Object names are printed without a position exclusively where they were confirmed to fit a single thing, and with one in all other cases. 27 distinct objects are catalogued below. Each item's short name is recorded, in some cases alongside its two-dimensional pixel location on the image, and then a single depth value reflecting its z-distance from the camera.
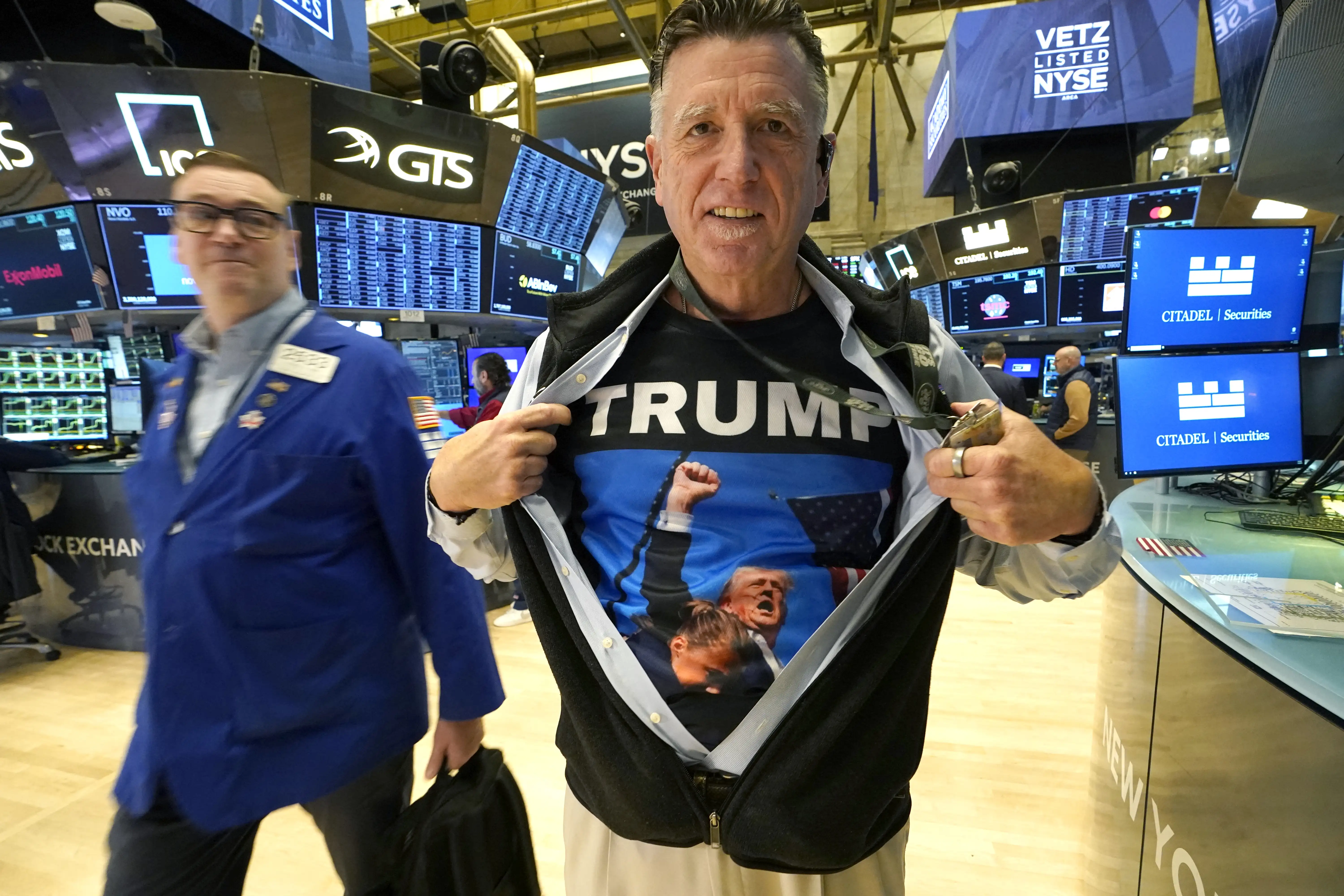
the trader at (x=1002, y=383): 5.51
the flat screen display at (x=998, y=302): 7.34
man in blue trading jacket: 1.20
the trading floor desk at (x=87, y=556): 3.97
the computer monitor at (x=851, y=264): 10.34
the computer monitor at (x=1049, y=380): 8.29
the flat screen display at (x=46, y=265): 4.09
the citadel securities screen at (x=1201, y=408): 2.23
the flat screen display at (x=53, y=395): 5.05
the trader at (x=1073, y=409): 5.70
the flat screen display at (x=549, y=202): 5.15
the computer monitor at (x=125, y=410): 5.19
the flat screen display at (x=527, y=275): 5.37
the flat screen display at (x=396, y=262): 4.48
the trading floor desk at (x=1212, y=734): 1.01
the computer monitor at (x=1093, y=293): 6.93
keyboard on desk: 1.92
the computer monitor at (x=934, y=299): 8.22
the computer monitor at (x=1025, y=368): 8.72
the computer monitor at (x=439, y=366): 5.80
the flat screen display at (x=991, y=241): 7.04
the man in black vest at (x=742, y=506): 0.91
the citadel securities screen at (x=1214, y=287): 2.23
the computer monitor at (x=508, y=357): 6.45
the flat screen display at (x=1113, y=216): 6.31
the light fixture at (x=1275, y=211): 6.09
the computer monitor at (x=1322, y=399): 2.31
